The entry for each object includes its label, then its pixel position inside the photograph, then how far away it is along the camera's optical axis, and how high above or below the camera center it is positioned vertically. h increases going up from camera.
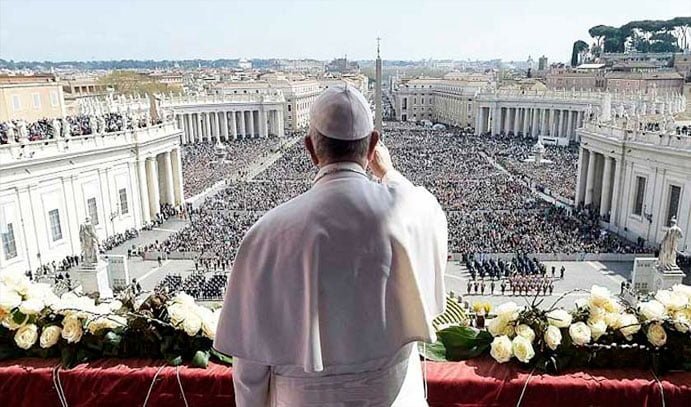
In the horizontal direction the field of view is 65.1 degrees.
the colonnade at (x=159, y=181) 32.34 -6.72
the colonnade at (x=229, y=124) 71.81 -7.15
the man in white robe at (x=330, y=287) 2.29 -0.91
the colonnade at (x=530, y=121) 69.00 -7.02
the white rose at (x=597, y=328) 4.06 -1.90
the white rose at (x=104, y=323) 4.30 -1.93
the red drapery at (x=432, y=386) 3.92 -2.27
